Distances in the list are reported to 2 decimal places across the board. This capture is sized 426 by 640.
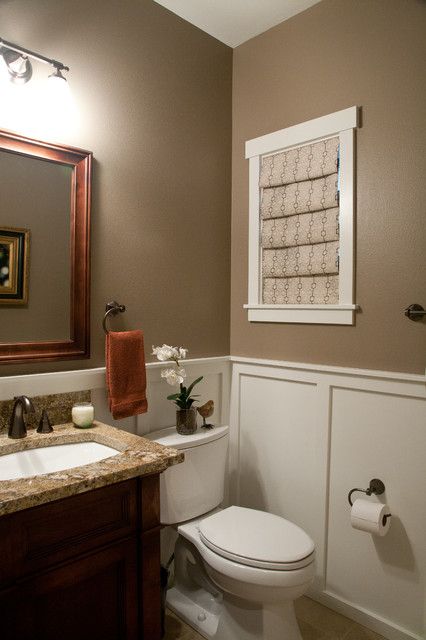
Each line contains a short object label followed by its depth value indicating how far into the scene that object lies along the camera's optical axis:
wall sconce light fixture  1.53
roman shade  2.00
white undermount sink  1.42
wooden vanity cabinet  1.10
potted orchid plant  1.93
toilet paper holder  1.83
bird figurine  2.04
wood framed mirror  1.59
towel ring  1.86
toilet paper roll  1.73
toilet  1.52
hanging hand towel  1.79
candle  1.64
